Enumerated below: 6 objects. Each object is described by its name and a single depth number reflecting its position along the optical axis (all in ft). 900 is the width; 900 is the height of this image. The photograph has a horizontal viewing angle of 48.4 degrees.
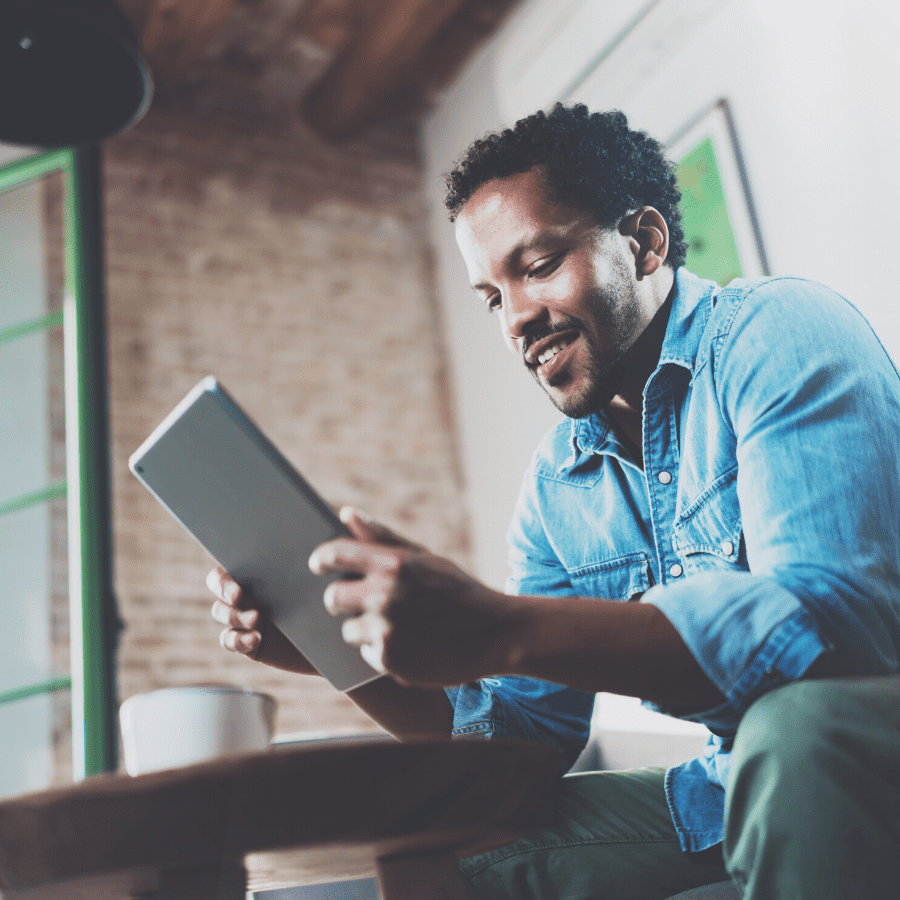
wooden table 2.23
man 2.36
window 7.09
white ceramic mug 3.73
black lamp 5.75
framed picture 7.01
